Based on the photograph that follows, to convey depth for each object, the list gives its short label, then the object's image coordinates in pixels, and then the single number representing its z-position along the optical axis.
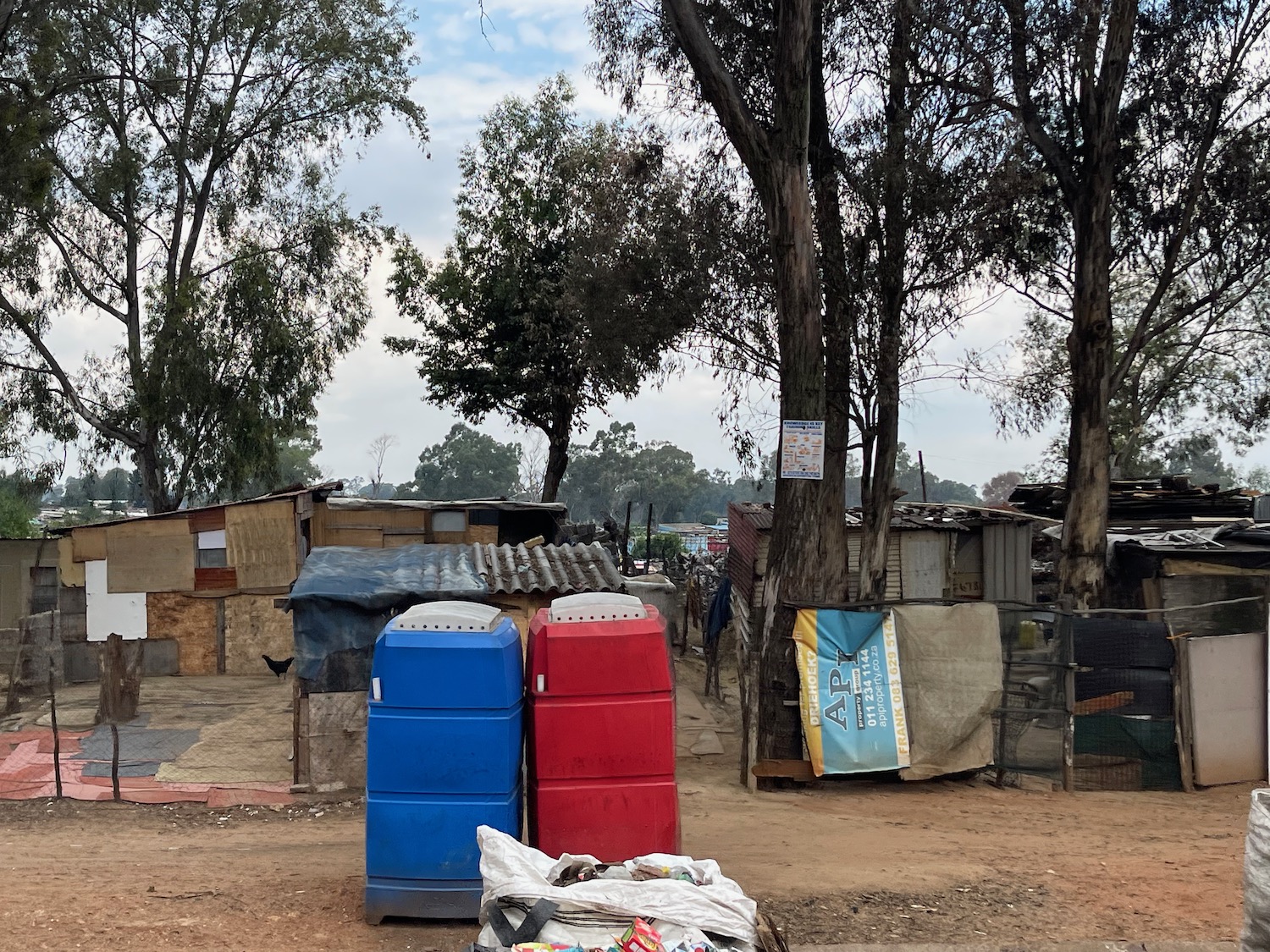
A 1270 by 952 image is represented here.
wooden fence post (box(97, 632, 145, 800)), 13.18
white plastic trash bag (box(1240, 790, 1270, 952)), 4.41
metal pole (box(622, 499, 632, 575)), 24.16
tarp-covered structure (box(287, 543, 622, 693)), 10.30
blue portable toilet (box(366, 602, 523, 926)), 5.61
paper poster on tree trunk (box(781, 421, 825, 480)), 11.04
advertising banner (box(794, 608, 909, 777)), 9.88
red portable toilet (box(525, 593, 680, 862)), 5.77
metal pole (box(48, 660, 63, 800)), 9.41
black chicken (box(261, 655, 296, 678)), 15.96
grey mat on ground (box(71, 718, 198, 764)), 11.59
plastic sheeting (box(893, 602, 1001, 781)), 9.92
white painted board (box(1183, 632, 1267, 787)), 10.03
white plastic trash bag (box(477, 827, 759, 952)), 4.34
